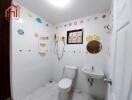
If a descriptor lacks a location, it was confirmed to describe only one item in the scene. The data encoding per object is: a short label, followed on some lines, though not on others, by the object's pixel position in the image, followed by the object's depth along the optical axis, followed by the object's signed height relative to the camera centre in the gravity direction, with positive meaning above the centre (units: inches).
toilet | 61.7 -32.2
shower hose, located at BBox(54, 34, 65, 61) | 87.2 +6.9
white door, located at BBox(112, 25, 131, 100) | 17.3 -6.2
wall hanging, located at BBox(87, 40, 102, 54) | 68.1 +1.8
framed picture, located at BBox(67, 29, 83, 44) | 77.3 +14.0
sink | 57.3 -21.2
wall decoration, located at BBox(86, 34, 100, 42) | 68.4 +11.4
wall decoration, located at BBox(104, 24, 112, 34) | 60.2 +19.1
